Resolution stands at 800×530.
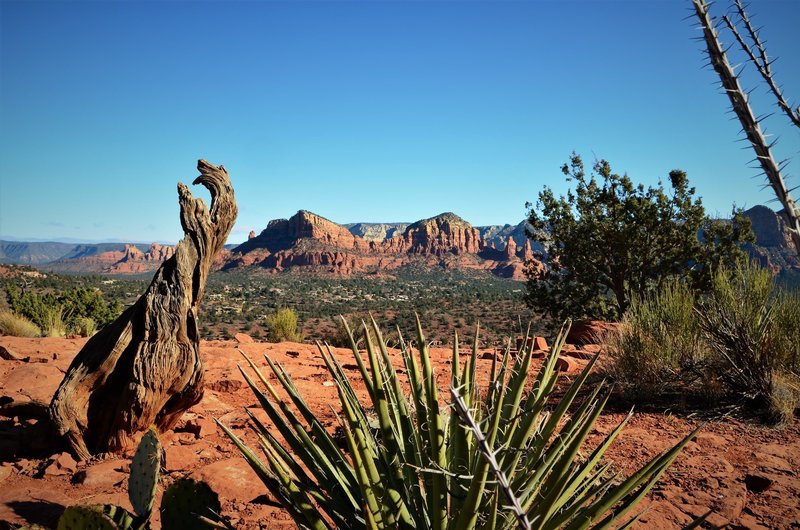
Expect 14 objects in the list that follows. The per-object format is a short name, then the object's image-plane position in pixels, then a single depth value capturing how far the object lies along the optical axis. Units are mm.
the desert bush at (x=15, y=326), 10734
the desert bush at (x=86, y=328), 11293
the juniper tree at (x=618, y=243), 14352
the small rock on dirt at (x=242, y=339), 11156
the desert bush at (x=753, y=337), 5359
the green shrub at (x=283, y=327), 14941
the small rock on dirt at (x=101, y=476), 3453
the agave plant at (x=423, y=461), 1547
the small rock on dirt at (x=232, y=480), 3424
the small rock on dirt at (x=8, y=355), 6961
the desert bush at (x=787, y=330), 5469
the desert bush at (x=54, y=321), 12023
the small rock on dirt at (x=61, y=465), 3666
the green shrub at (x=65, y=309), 12844
